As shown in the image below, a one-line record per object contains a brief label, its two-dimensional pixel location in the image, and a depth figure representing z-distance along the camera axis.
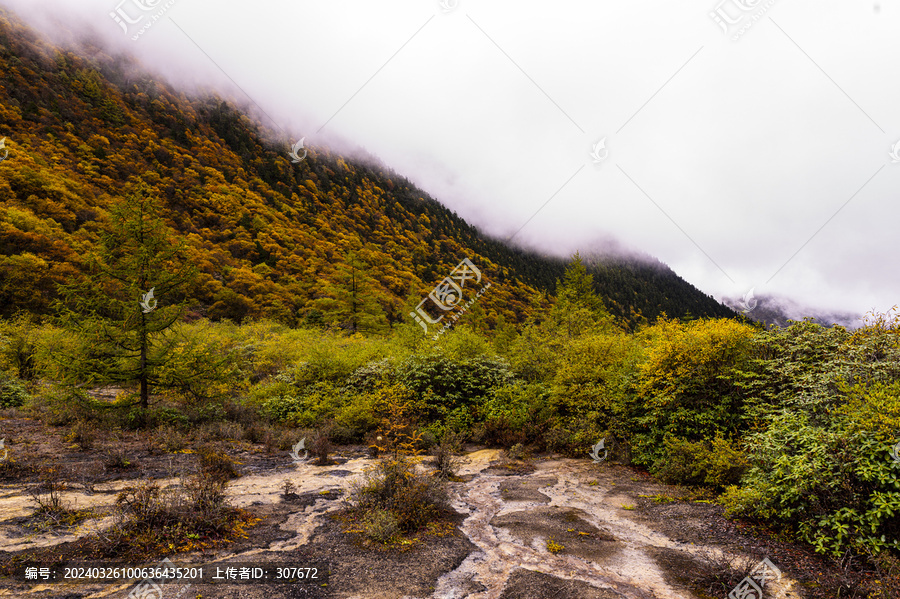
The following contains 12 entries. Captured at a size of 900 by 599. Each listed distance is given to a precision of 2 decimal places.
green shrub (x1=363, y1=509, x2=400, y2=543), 5.70
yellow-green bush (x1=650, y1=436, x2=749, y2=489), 7.39
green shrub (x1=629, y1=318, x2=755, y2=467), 8.61
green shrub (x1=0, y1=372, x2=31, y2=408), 12.23
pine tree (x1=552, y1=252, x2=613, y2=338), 21.48
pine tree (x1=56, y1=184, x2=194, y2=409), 10.26
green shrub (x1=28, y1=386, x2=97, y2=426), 10.48
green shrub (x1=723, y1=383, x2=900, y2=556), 4.62
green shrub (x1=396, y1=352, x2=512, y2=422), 13.59
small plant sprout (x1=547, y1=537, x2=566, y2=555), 5.50
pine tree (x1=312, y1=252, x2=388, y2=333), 27.14
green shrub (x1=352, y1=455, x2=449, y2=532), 6.33
